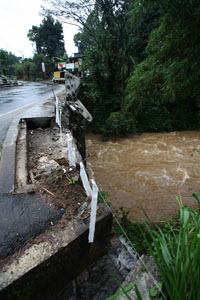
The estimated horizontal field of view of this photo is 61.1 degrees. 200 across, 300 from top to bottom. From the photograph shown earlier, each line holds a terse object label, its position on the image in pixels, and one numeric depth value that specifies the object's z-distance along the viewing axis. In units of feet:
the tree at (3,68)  83.82
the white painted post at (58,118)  13.09
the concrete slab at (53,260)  4.40
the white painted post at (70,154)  8.19
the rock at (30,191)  7.25
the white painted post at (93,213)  4.93
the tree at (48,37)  135.03
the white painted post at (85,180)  6.16
